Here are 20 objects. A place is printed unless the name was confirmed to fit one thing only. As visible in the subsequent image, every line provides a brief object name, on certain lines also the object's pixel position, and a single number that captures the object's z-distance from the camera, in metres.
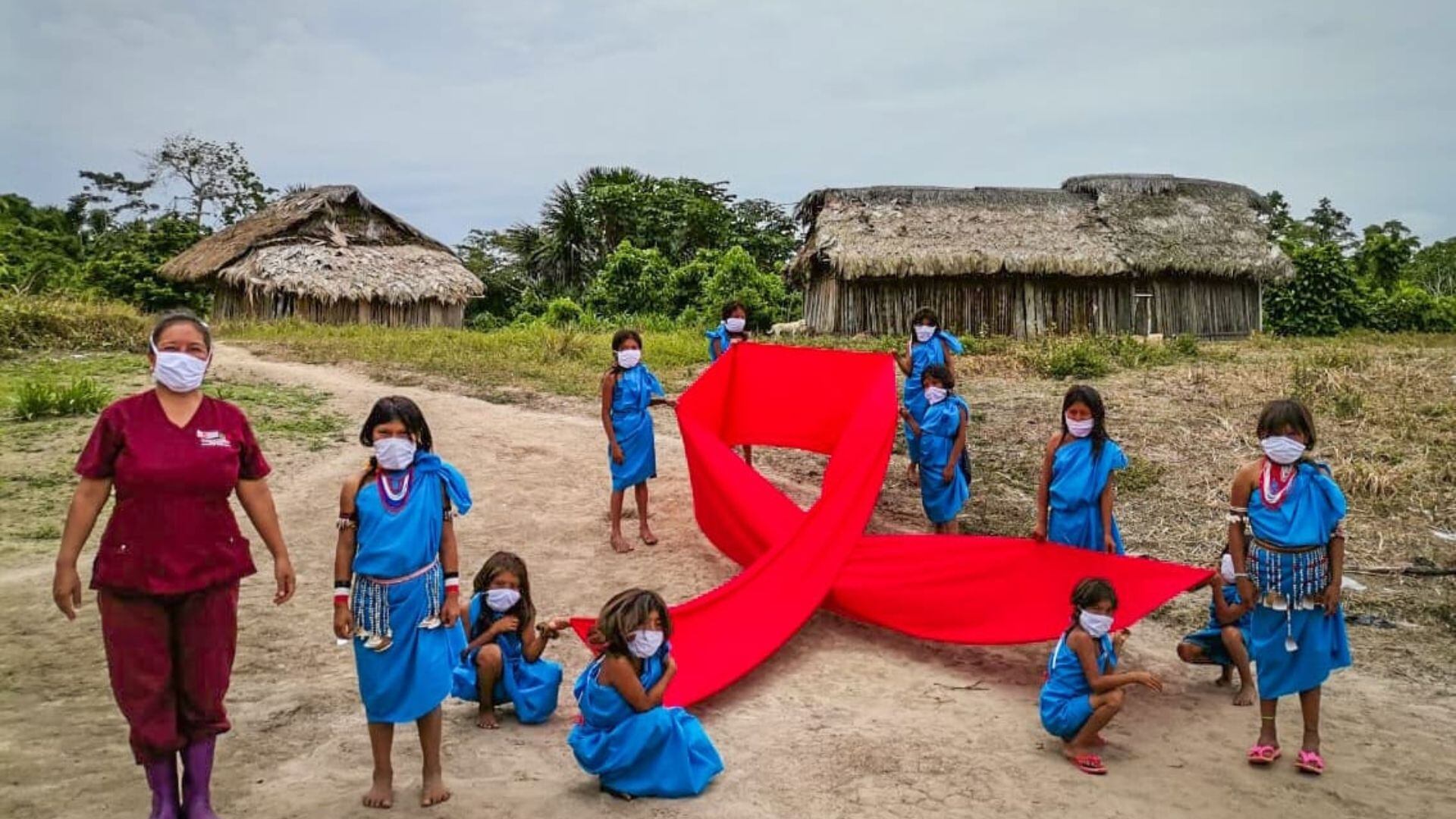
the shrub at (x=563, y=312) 23.72
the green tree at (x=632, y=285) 24.69
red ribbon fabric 4.95
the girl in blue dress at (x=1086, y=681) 4.18
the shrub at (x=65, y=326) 13.70
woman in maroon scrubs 3.13
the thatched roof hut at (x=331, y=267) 21.66
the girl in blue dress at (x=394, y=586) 3.52
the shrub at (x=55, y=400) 9.34
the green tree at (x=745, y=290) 23.41
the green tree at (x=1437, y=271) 32.47
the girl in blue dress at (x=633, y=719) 3.75
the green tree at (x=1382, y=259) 27.08
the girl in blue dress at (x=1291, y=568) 4.13
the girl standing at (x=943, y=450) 6.85
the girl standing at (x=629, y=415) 6.85
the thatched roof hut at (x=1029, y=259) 19.58
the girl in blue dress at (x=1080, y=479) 5.19
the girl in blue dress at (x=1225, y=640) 4.80
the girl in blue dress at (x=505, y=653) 4.43
